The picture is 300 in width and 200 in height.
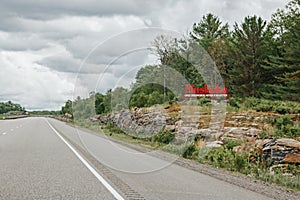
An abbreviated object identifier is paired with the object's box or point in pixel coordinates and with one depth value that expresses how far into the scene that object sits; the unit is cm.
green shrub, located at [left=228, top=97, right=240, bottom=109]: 3503
